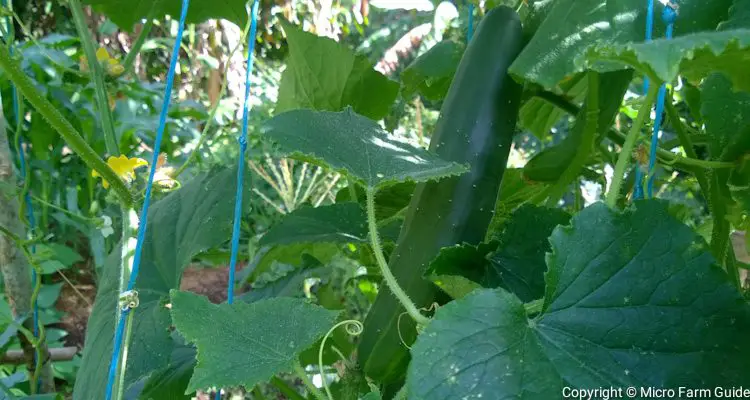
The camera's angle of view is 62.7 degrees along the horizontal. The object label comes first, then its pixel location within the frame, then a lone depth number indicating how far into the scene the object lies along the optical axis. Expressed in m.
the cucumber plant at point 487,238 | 0.34
